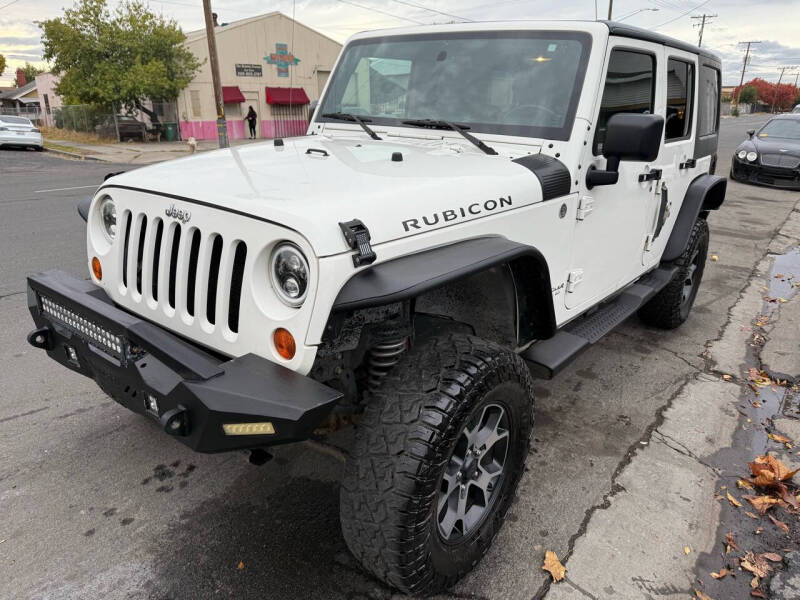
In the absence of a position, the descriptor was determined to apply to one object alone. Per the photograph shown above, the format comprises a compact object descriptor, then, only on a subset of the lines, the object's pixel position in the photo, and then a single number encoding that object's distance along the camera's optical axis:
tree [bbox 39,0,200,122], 24.78
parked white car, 21.33
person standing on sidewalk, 28.16
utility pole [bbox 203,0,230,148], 17.20
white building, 28.17
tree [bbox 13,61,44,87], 93.62
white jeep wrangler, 1.90
